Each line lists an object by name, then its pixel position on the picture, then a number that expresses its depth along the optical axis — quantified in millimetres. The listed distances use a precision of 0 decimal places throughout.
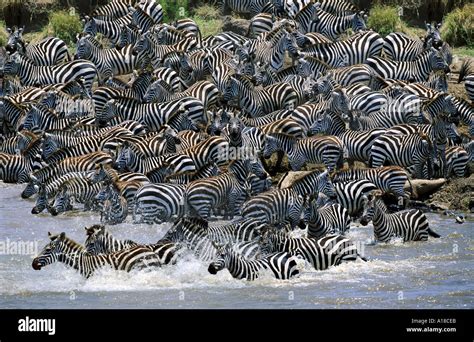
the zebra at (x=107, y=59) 29516
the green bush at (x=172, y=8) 34156
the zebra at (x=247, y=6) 32000
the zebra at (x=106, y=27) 31172
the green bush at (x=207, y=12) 34062
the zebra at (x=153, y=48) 29266
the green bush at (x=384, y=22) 32375
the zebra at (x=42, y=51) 30062
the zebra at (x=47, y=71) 29000
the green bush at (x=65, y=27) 33281
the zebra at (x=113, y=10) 32094
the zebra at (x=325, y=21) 30703
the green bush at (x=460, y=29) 31906
